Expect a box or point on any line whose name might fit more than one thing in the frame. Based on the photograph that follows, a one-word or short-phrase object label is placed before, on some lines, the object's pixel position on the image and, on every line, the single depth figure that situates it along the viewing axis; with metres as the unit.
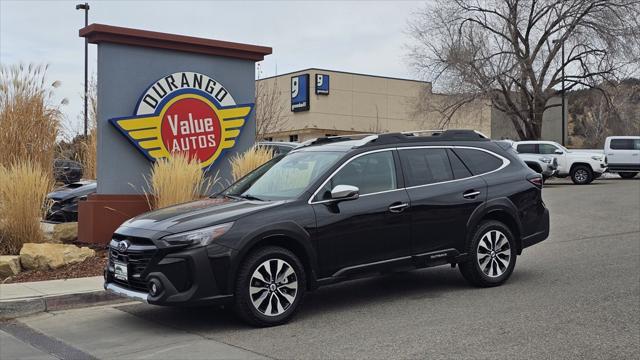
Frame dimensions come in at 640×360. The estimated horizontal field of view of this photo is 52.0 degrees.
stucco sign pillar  10.65
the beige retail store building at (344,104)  48.91
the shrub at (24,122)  10.58
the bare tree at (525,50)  34.97
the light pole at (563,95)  36.02
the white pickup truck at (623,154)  30.23
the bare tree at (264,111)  22.36
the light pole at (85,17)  28.05
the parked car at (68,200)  12.73
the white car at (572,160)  27.06
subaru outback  6.22
